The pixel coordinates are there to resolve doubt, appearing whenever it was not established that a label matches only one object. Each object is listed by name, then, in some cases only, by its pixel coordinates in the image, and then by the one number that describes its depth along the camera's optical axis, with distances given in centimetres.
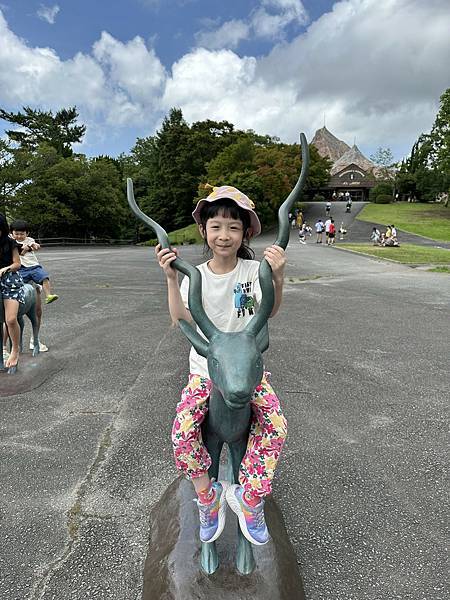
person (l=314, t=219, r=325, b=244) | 2825
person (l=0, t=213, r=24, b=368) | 448
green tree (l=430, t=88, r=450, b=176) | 4544
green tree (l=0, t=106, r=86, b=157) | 4366
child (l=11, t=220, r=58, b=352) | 550
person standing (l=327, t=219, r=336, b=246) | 2612
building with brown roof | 6531
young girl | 180
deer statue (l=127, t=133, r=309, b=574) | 151
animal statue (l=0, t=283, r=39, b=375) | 463
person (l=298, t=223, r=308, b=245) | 2849
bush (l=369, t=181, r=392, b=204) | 5571
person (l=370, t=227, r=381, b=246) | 2659
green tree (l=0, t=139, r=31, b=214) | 2847
